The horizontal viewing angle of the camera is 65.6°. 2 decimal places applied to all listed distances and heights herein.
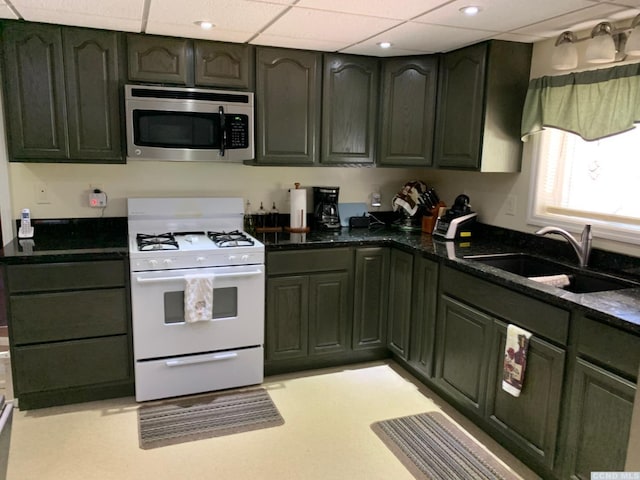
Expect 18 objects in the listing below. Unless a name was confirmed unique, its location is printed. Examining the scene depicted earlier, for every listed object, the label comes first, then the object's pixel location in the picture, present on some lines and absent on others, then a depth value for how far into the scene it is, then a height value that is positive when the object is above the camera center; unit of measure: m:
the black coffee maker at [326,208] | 3.65 -0.29
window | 2.56 -0.05
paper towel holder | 3.50 -0.43
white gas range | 2.79 -0.85
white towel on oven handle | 2.81 -0.74
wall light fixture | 2.23 +0.61
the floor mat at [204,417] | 2.57 -1.38
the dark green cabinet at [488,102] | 2.96 +0.42
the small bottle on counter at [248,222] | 3.54 -0.39
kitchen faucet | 2.62 -0.37
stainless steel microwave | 2.92 +0.25
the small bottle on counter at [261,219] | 3.56 -0.37
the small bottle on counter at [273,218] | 3.57 -0.37
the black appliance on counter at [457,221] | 3.30 -0.33
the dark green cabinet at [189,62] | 2.90 +0.62
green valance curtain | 2.41 +0.38
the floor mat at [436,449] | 2.32 -1.39
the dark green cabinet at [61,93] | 2.74 +0.39
